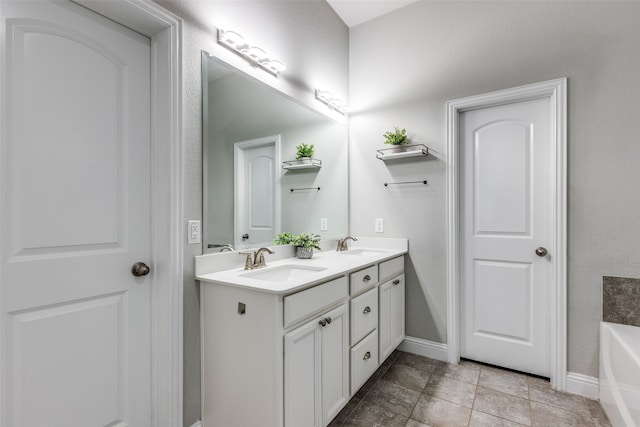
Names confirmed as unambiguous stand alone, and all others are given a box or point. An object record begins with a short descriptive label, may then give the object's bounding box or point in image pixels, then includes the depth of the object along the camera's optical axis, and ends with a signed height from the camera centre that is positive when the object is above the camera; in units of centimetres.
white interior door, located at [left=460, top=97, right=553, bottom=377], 219 -17
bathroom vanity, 131 -63
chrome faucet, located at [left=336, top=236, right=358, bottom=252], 265 -29
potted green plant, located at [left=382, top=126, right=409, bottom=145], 257 +63
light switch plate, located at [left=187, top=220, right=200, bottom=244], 152 -9
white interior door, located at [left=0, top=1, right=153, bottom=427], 111 -2
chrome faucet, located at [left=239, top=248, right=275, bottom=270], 174 -27
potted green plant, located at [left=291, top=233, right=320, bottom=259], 219 -24
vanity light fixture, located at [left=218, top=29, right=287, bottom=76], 168 +96
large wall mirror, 167 +31
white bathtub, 144 -86
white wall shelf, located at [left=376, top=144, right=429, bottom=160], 247 +50
